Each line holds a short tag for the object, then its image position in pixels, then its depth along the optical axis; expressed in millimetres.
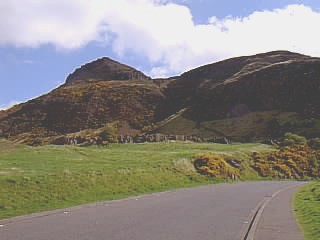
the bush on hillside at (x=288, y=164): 54031
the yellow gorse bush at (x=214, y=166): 45019
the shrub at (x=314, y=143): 64562
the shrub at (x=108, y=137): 70356
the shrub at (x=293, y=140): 68438
